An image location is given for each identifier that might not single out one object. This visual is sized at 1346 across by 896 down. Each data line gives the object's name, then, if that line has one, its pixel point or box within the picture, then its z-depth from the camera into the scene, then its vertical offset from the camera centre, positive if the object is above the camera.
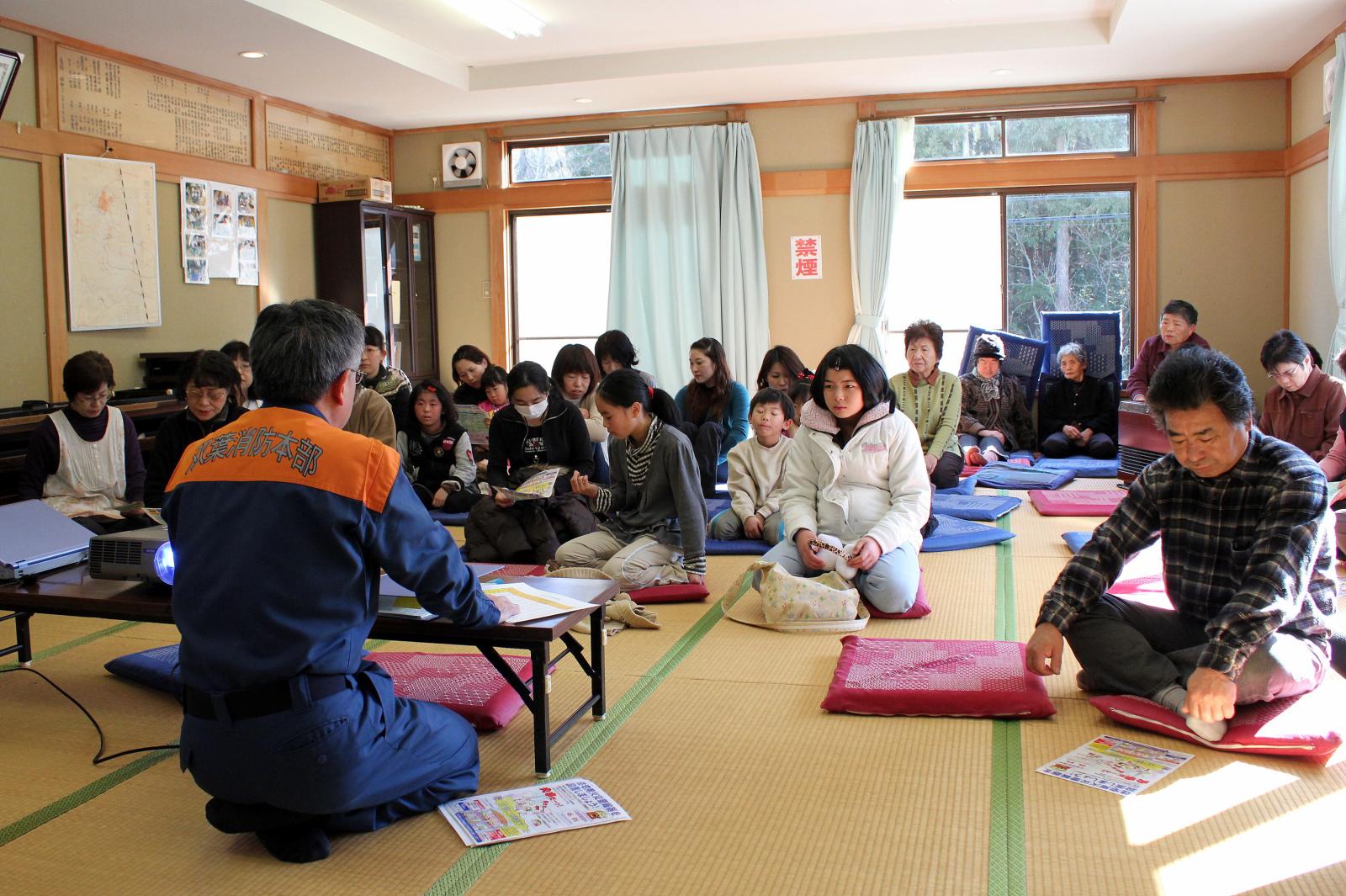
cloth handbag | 3.52 -0.78
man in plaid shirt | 2.33 -0.50
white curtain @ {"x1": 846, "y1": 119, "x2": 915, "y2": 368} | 7.96 +1.06
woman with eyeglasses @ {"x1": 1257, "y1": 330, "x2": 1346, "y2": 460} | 5.05 -0.22
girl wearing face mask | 4.54 -0.45
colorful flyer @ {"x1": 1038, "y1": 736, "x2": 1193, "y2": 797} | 2.31 -0.89
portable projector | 2.79 -0.47
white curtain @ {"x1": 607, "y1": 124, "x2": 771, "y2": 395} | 8.32 +0.86
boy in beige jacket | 4.84 -0.49
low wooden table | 2.39 -0.58
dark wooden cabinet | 8.00 +0.72
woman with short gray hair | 7.05 -0.38
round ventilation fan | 8.83 +1.60
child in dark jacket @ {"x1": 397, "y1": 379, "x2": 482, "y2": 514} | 5.64 -0.45
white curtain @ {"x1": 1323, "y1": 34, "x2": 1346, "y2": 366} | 6.11 +0.86
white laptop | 2.95 -0.47
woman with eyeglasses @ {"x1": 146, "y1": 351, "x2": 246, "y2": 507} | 4.46 -0.19
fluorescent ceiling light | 6.18 +1.99
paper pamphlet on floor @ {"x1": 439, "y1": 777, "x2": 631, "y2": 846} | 2.17 -0.91
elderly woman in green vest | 5.89 -0.23
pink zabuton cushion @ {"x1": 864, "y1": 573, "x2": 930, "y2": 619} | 3.65 -0.84
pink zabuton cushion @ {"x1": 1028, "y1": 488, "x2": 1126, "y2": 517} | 5.27 -0.73
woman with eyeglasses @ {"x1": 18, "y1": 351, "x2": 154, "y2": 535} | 4.61 -0.37
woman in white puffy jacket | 3.79 -0.40
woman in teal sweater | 5.82 -0.21
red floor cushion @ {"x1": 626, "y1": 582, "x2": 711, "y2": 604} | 3.90 -0.82
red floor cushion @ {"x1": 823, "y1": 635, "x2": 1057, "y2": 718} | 2.72 -0.84
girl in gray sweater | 3.89 -0.52
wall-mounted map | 6.05 +0.72
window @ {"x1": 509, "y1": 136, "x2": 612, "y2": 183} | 8.77 +1.61
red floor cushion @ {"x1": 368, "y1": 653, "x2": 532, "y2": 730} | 2.73 -0.84
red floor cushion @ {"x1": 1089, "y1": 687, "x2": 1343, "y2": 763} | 2.37 -0.83
